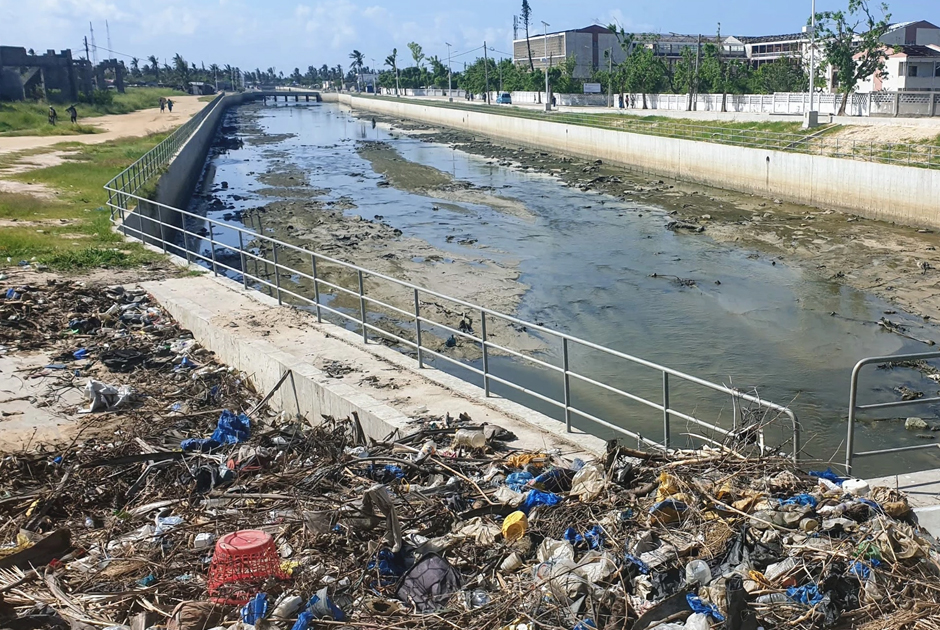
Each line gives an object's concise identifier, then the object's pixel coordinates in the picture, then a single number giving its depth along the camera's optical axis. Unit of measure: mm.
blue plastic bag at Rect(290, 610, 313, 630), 4992
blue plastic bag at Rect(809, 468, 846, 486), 6586
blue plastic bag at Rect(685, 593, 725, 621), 4859
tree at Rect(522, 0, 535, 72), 132125
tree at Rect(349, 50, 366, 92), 191875
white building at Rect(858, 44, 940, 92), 51531
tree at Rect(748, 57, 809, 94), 58656
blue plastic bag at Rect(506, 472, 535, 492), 6684
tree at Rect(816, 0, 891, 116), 42000
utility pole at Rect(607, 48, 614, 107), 73369
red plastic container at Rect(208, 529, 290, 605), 5383
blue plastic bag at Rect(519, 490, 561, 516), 6203
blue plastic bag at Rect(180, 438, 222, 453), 8109
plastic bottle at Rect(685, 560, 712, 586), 5160
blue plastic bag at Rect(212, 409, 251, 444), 8469
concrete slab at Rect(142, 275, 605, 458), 8453
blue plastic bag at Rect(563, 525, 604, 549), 5668
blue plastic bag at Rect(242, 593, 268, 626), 5184
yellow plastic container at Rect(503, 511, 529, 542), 5875
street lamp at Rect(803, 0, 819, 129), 36719
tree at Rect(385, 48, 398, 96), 151375
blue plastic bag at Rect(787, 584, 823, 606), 4973
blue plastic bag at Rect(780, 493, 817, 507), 5918
